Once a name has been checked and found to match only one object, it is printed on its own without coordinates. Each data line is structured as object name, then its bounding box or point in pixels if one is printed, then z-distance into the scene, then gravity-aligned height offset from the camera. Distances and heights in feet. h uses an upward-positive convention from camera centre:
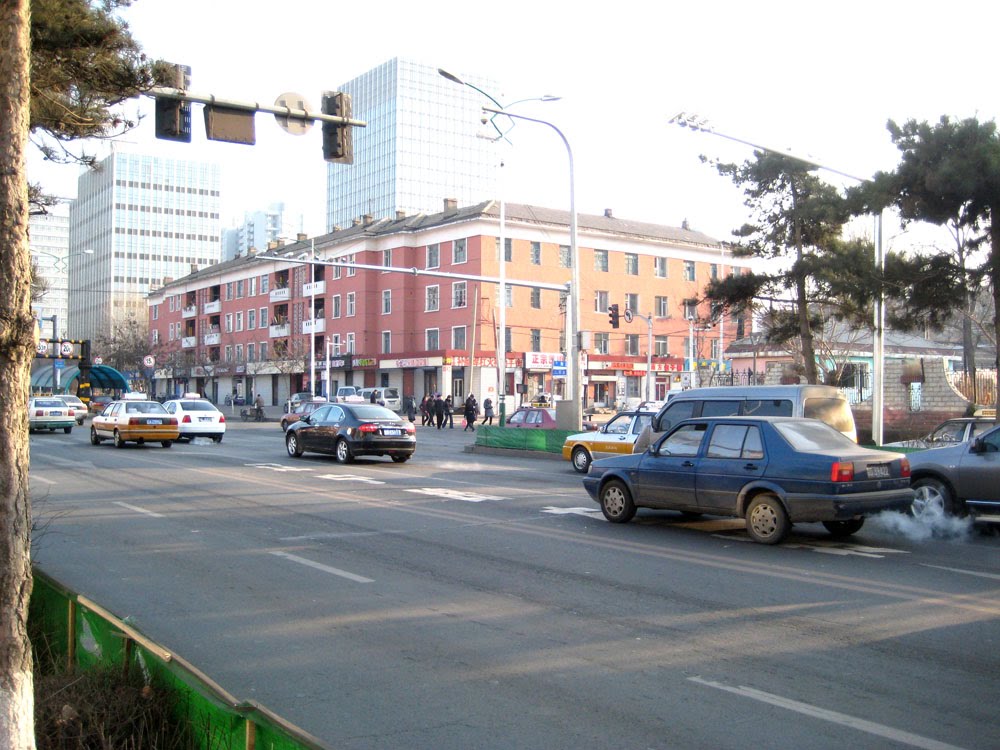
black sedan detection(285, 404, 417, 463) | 74.90 -3.36
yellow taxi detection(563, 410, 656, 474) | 67.46 -3.56
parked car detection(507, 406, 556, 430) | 96.63 -2.75
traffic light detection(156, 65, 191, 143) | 36.99 +11.29
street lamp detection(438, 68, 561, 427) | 81.41 +13.78
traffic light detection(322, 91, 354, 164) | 43.60 +12.23
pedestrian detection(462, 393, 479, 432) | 146.82 -3.22
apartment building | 217.56 +21.62
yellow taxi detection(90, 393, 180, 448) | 93.66 -3.31
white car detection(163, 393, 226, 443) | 104.99 -3.25
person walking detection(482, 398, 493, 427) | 147.76 -2.81
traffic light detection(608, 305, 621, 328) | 116.60 +9.80
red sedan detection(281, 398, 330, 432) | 135.82 -3.29
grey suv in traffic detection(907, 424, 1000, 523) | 40.06 -3.83
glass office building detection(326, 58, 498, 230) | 468.34 +128.01
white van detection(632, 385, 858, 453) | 52.60 -0.68
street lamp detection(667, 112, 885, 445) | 56.29 +5.84
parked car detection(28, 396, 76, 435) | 125.70 -3.22
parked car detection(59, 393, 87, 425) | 156.69 -2.60
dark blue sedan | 34.83 -3.30
